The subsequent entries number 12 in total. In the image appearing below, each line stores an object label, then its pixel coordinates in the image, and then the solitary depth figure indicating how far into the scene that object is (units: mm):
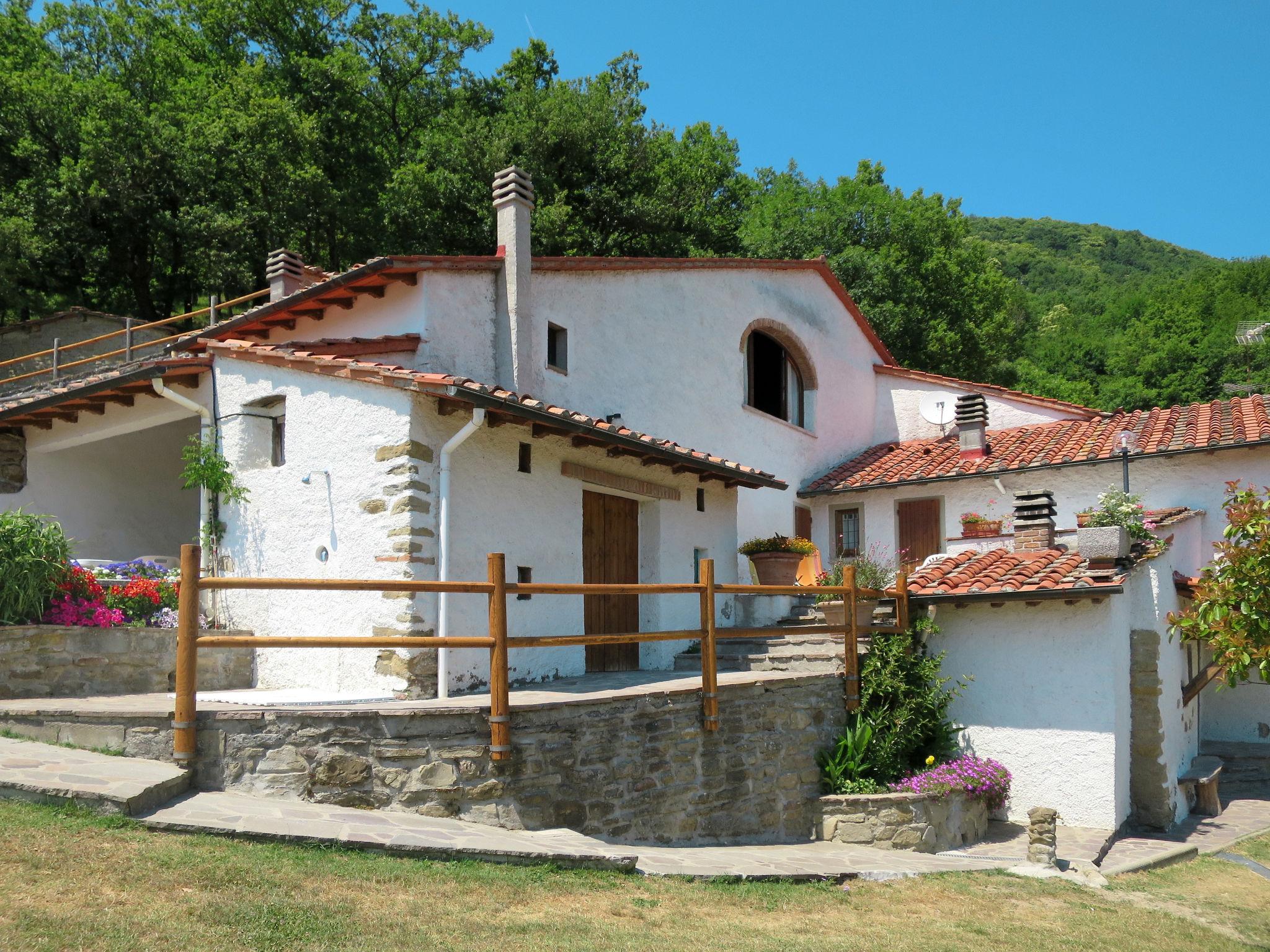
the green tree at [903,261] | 27328
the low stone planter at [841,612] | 11359
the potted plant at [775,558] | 13320
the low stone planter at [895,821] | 9406
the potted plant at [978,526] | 15344
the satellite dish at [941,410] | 18719
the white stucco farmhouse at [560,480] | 9000
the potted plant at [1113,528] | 10430
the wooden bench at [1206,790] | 11695
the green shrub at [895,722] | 10031
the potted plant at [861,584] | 11414
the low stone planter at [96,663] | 8352
